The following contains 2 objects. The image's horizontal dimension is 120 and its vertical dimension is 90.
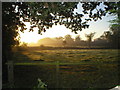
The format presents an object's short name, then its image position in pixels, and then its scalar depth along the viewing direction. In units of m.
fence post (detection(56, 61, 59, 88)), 3.29
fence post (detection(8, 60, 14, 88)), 3.20
